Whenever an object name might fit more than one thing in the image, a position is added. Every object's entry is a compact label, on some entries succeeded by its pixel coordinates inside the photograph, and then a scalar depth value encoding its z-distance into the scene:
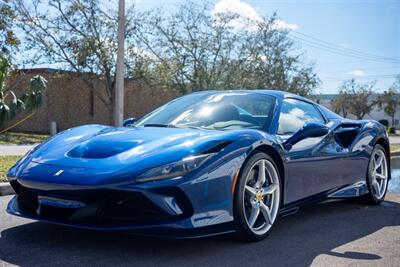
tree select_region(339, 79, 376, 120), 52.59
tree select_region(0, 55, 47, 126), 8.49
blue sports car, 3.06
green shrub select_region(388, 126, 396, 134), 43.72
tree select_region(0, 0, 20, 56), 17.56
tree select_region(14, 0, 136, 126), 18.28
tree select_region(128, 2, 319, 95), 20.17
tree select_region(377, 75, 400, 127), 59.16
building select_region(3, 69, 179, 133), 20.23
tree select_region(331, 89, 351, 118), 54.34
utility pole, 12.03
